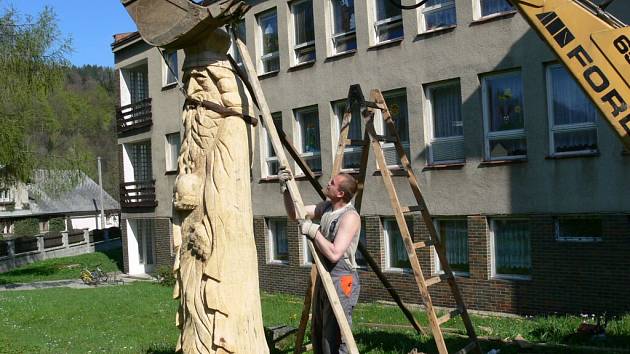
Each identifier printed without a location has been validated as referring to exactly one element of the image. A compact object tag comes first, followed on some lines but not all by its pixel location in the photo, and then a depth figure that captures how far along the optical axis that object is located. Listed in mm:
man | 5652
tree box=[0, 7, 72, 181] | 22828
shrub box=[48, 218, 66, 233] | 58312
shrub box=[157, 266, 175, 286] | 23342
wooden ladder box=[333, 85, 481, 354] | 8032
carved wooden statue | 5285
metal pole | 61281
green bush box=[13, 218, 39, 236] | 53344
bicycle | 26703
